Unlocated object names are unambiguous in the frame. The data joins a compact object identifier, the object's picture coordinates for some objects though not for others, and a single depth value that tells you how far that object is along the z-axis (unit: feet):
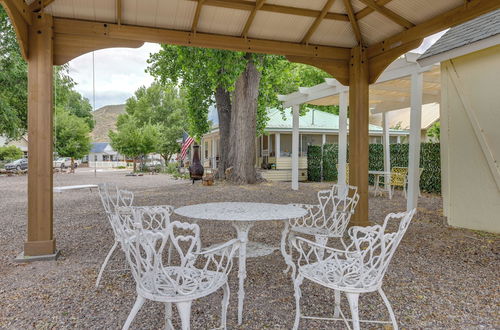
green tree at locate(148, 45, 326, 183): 33.42
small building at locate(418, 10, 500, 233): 18.48
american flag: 67.05
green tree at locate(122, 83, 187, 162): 134.35
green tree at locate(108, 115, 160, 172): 76.69
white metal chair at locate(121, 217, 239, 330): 6.39
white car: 111.41
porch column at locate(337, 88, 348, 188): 28.89
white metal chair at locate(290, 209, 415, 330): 7.03
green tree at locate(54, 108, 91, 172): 86.53
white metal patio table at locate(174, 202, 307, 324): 8.75
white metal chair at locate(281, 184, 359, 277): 11.15
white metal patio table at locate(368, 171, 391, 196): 33.42
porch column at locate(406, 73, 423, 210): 21.99
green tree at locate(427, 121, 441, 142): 67.76
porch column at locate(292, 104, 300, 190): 37.65
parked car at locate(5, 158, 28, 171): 75.72
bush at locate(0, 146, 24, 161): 98.37
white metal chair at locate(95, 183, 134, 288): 9.42
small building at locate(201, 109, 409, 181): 51.52
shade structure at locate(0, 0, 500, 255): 13.55
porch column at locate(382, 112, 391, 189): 37.62
